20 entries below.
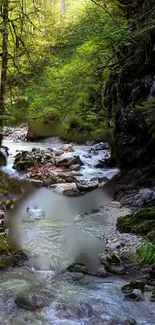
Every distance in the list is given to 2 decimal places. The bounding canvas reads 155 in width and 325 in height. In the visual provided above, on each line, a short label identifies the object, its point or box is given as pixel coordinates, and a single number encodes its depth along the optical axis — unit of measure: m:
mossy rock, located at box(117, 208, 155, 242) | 5.19
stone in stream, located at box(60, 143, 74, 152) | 12.40
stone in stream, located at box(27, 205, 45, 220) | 6.50
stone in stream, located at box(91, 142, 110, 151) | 12.83
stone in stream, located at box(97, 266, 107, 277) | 4.11
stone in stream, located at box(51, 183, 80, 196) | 8.13
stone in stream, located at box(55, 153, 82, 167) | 10.38
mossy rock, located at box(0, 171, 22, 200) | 7.81
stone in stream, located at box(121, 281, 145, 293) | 3.69
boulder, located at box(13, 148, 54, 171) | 10.14
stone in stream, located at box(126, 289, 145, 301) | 3.48
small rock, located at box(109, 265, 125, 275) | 4.18
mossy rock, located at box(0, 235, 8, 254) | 4.46
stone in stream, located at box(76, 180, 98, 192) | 8.30
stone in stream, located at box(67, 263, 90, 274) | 4.19
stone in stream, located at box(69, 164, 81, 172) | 10.09
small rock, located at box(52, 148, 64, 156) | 11.74
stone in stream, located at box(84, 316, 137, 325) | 3.05
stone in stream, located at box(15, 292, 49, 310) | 3.26
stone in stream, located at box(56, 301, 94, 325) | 3.16
